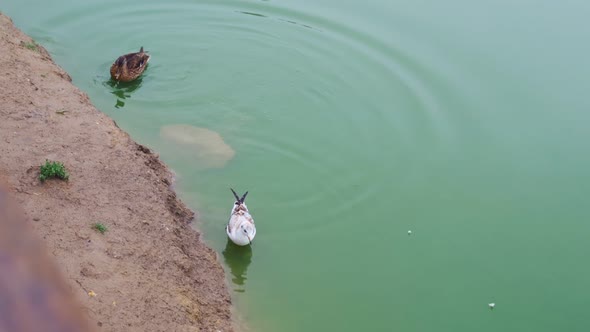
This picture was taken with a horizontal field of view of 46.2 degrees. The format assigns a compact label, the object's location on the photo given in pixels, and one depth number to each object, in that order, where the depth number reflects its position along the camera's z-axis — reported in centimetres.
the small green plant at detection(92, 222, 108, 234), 707
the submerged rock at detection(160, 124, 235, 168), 946
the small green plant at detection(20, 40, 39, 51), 1041
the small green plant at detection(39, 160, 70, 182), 729
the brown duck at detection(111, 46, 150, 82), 1071
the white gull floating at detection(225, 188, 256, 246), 775
